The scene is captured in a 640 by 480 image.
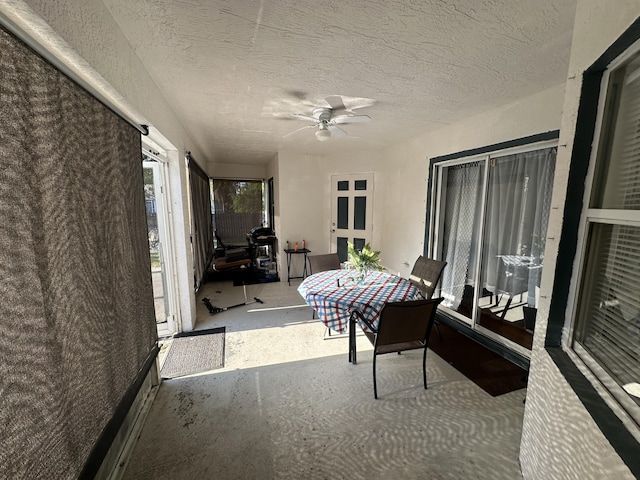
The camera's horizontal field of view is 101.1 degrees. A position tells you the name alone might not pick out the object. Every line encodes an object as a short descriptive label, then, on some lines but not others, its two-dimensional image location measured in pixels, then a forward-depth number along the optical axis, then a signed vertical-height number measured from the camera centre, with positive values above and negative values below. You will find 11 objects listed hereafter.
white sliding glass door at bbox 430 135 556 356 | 2.38 -0.30
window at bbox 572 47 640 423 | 0.94 -0.19
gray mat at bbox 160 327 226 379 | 2.34 -1.45
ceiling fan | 2.53 +0.86
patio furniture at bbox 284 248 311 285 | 4.84 -0.93
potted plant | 2.61 -0.57
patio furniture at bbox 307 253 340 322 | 3.43 -0.78
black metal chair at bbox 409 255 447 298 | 2.74 -0.78
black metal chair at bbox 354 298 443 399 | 1.83 -0.91
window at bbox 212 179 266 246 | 7.72 -0.18
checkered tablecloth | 2.14 -0.79
